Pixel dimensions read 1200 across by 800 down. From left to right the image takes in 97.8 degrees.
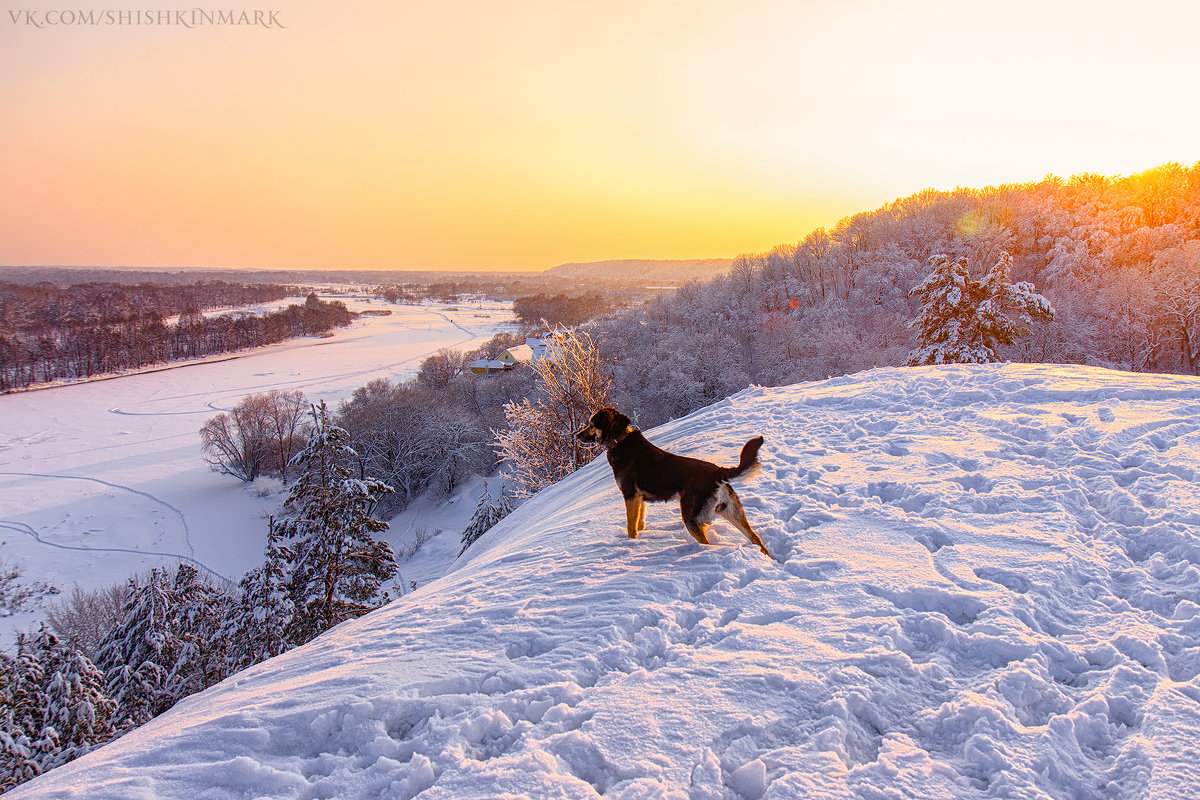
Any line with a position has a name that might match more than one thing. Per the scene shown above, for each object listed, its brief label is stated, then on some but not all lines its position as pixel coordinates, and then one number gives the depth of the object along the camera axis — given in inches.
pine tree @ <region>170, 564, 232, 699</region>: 541.3
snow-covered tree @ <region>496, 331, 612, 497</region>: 816.9
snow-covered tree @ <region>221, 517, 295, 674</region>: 548.4
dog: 185.8
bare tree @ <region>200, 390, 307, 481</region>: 1736.0
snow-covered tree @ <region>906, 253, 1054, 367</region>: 895.7
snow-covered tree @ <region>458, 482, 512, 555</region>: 931.3
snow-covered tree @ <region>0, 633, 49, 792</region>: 332.5
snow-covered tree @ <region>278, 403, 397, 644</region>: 538.3
